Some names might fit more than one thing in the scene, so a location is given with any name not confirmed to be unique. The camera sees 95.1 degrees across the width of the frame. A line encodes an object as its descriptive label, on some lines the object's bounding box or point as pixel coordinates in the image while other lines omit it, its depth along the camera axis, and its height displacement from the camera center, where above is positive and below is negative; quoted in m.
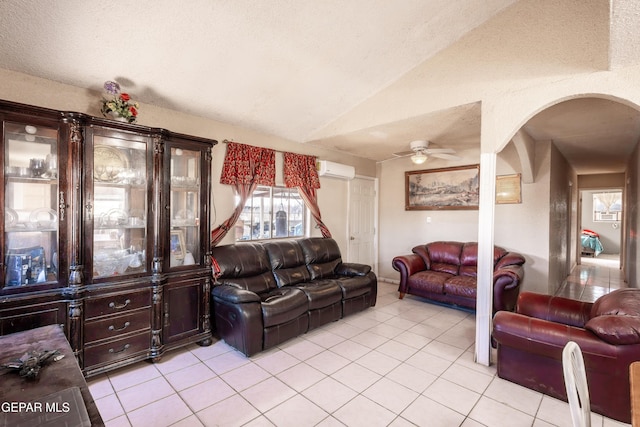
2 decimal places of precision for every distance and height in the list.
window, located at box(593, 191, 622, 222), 10.38 +0.21
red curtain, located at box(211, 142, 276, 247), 3.72 +0.51
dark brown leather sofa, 2.90 -0.95
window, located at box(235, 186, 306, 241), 4.14 -0.08
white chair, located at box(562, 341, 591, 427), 1.00 -0.63
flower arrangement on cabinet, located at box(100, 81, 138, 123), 2.56 +0.94
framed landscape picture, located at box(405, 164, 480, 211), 4.99 +0.41
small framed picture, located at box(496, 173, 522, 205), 4.62 +0.36
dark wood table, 1.03 -0.74
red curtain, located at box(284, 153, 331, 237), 4.46 +0.50
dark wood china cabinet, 2.19 -0.22
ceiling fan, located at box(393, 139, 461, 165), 4.06 +0.83
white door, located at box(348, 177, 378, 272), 5.64 -0.21
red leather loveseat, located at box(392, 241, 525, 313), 3.73 -0.94
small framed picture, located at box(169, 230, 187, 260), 2.99 -0.37
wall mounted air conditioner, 4.88 +0.70
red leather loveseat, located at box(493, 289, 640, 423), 2.01 -1.00
